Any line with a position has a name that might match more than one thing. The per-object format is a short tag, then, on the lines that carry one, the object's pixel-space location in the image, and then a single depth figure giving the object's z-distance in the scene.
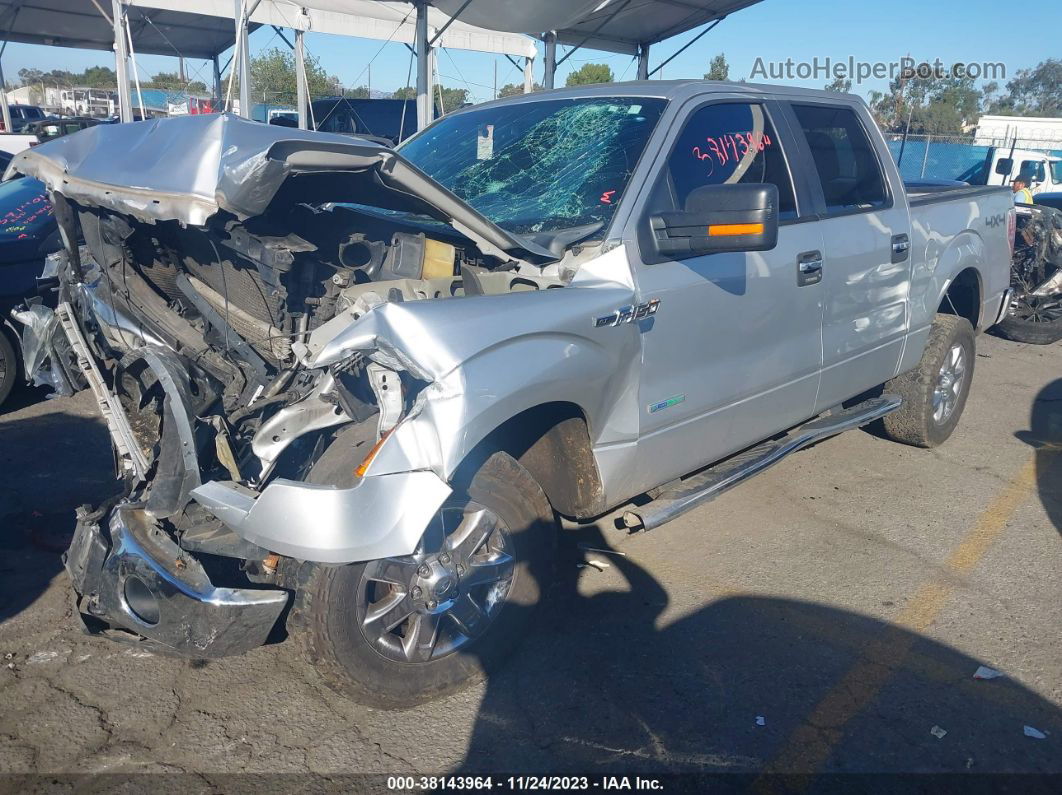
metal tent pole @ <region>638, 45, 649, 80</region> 15.60
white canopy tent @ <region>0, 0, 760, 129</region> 12.09
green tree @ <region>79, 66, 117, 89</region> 61.54
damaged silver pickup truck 2.65
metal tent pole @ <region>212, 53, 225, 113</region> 19.87
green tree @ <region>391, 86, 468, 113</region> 33.45
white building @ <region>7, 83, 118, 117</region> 35.03
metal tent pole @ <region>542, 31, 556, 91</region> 14.05
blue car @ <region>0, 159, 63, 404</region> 5.90
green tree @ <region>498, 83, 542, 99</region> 23.00
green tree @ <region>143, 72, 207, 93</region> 42.12
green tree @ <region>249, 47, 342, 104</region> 36.04
